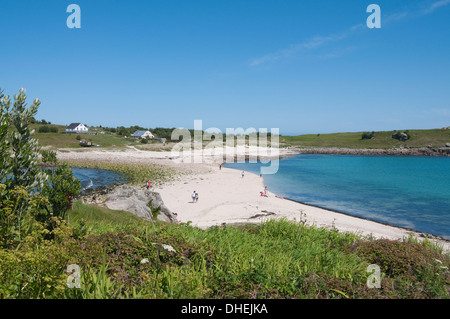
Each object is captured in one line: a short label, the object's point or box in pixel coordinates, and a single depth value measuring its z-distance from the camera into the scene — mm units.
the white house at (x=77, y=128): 105906
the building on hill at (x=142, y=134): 104875
